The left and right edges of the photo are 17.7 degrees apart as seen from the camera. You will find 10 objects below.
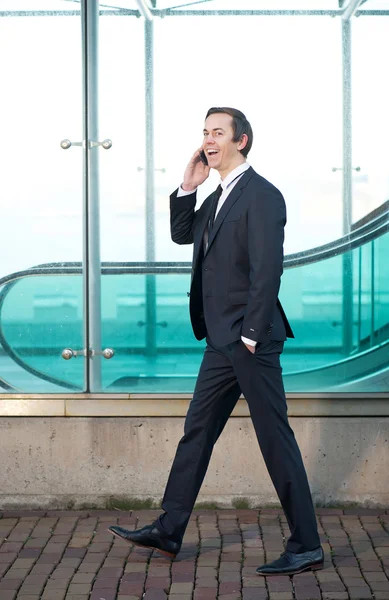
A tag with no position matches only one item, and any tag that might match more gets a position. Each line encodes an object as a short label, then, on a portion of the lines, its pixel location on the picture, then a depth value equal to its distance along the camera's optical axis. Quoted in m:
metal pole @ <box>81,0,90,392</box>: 6.64
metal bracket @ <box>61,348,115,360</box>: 6.72
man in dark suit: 5.26
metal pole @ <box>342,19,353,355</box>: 6.64
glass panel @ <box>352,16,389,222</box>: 6.61
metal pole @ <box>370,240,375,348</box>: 6.73
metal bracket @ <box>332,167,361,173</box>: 6.68
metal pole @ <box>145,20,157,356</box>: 6.70
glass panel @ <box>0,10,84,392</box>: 6.68
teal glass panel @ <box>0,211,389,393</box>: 6.73
